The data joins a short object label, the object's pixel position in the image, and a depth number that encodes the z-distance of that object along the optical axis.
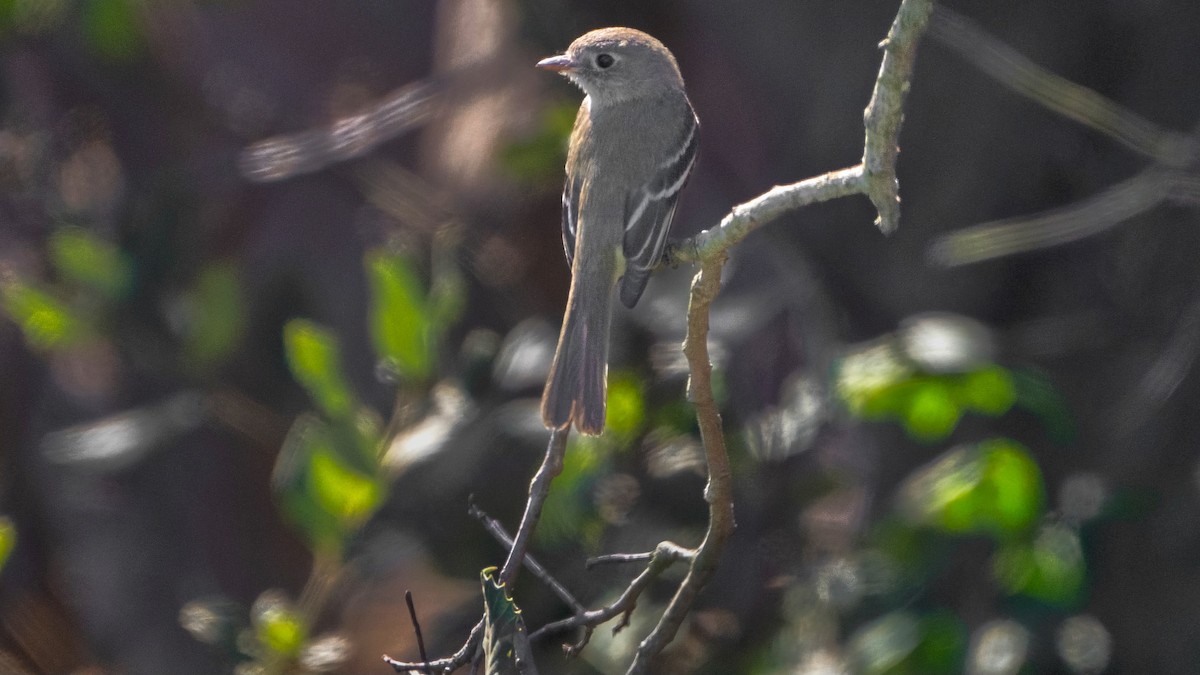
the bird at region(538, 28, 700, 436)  5.90
